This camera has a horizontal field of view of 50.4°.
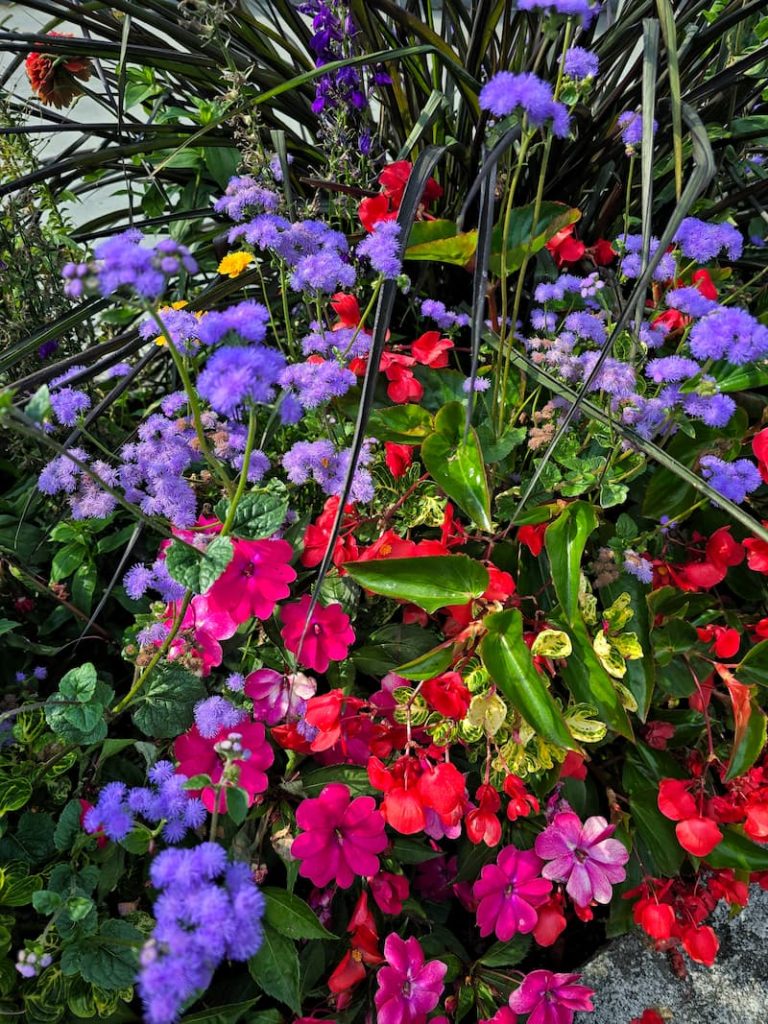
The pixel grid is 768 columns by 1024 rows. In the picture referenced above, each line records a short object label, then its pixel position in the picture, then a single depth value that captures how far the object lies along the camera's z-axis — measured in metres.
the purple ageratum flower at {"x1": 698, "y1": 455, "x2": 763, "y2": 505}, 0.86
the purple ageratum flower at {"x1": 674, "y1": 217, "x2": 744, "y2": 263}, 0.93
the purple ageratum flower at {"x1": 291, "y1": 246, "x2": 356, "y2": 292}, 0.85
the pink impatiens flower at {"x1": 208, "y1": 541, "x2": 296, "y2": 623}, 0.77
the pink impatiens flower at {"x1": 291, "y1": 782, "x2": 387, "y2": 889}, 0.76
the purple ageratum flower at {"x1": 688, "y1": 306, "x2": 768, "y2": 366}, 0.79
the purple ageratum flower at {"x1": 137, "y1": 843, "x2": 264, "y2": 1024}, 0.46
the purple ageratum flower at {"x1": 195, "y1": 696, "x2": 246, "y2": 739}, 0.76
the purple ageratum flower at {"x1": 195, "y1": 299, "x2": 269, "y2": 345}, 0.60
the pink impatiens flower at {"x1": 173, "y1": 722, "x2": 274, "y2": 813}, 0.78
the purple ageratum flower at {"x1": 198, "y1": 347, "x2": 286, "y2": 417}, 0.56
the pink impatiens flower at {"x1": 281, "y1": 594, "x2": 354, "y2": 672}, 0.82
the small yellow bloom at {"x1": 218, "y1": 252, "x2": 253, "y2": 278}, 1.00
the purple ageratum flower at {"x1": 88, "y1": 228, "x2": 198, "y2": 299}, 0.55
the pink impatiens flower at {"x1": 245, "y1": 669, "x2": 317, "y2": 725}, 0.85
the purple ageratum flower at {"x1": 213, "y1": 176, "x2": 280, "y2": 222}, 0.93
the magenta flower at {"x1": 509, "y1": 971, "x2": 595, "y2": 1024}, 0.82
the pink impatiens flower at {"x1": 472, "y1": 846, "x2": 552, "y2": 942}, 0.85
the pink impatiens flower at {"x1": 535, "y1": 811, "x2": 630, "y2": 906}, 0.85
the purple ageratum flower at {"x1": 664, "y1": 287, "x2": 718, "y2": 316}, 0.85
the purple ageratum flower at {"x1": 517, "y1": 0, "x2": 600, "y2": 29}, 0.66
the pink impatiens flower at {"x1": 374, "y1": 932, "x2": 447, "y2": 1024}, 0.79
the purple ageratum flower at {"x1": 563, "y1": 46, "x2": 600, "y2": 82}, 0.83
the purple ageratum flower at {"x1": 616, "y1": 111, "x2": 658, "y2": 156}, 1.00
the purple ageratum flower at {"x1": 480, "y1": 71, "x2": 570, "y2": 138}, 0.68
